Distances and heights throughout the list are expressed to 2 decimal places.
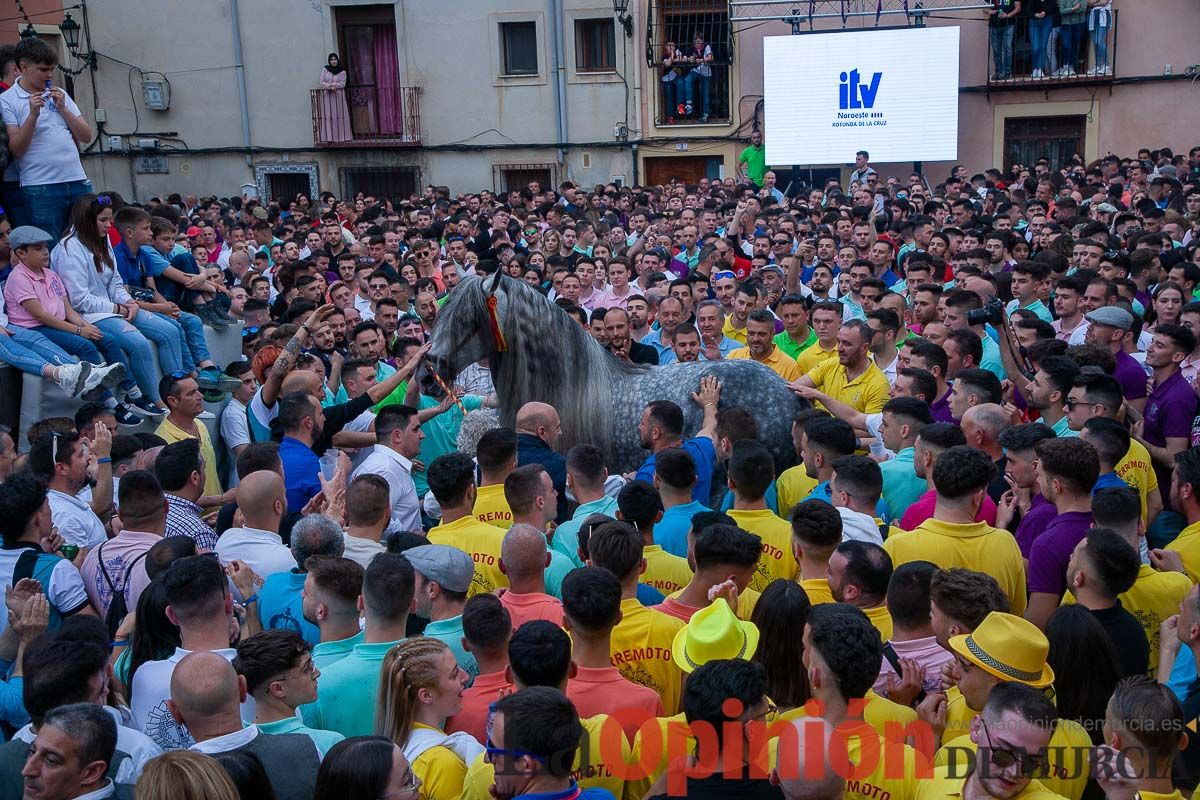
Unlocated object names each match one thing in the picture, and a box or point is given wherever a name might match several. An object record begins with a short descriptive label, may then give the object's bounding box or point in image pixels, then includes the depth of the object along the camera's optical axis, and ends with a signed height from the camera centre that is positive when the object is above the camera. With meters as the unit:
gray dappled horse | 7.02 -1.24
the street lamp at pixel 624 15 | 23.95 +3.24
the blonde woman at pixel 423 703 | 3.58 -1.62
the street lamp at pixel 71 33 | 22.81 +3.18
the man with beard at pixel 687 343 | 8.31 -1.23
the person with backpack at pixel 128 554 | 4.78 -1.52
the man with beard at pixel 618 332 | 8.74 -1.19
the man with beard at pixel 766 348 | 8.21 -1.28
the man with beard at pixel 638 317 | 9.96 -1.24
